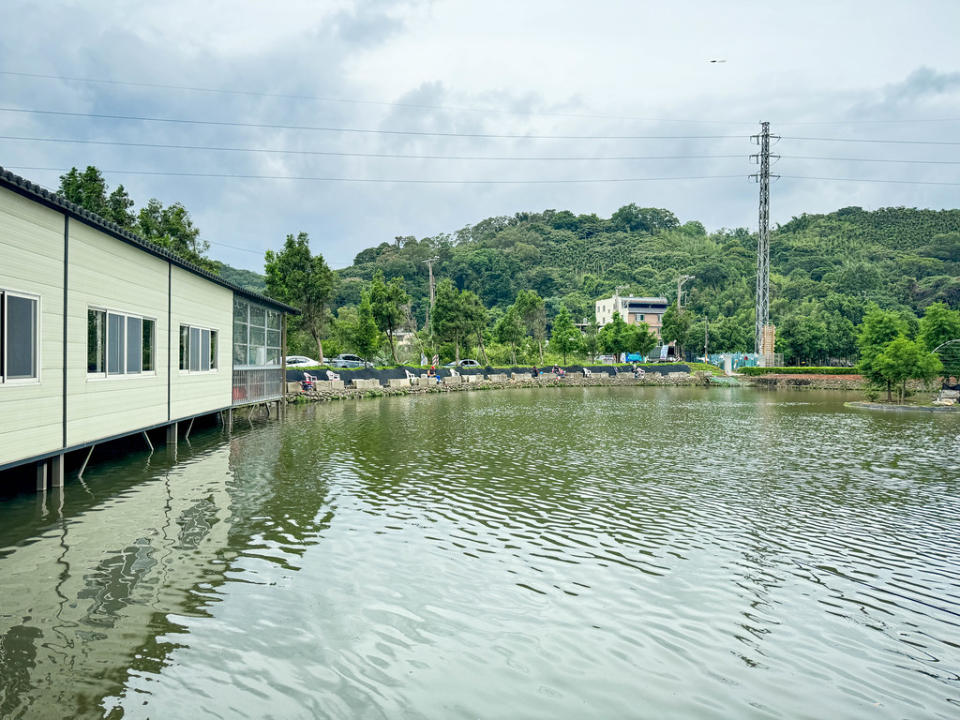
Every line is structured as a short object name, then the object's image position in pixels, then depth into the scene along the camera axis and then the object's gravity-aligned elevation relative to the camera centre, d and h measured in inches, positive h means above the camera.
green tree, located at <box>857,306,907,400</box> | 1598.8 +39.0
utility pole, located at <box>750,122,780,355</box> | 2736.2 +446.8
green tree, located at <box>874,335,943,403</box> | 1525.6 -22.4
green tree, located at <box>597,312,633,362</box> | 3331.7 +68.9
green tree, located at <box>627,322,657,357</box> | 3309.5 +59.8
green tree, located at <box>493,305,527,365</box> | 2891.2 +88.0
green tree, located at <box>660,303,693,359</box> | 3479.3 +137.9
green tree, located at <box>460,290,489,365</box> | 2428.6 +139.1
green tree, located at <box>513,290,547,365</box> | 3189.0 +182.0
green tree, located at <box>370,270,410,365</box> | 2177.7 +148.9
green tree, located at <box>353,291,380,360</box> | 2142.0 +51.8
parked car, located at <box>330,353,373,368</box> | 2326.5 -41.0
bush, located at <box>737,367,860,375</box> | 2706.7 -74.4
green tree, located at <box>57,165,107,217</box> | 1557.6 +368.7
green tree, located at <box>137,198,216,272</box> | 1690.5 +302.6
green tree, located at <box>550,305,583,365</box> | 3174.2 +68.6
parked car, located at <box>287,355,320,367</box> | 2040.1 -36.7
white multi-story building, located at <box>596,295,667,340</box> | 4940.9 +313.2
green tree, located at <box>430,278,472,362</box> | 2410.2 +117.0
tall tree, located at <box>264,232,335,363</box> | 1872.5 +201.4
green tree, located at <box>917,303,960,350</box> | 2271.2 +89.1
